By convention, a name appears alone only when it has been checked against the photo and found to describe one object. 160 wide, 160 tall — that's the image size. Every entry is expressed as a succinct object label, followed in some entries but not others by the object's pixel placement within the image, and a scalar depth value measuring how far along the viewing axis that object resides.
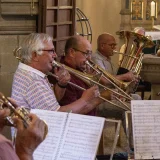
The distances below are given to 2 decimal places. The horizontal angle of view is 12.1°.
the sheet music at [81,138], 3.61
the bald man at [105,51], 7.09
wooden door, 6.97
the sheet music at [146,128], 3.92
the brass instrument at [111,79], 5.45
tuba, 6.56
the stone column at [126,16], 14.30
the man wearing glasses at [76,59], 5.39
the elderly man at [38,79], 4.52
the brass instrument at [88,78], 5.03
